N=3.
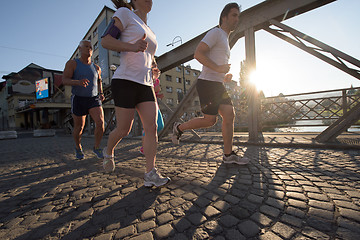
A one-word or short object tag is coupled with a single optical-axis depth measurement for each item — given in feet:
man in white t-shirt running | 7.70
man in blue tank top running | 10.35
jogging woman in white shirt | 5.54
